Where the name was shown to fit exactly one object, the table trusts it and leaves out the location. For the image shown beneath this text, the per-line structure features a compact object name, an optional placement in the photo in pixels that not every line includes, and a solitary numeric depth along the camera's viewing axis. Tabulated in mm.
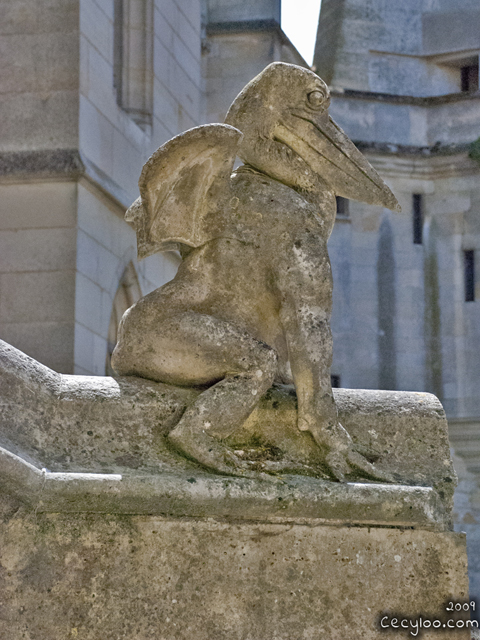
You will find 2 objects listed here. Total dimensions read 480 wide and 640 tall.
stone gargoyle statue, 7676
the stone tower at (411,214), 25609
